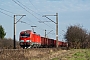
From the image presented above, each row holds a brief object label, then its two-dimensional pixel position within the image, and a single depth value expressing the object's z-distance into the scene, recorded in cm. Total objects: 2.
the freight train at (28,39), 4922
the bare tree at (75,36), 6062
